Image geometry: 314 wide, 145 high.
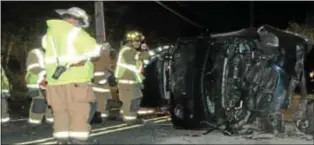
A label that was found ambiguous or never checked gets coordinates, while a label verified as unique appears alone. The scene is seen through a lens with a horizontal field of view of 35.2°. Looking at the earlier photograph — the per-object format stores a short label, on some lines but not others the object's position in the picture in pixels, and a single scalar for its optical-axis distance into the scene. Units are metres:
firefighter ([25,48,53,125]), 8.47
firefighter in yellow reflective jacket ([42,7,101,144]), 5.97
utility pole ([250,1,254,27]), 14.42
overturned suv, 6.92
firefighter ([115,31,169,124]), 8.78
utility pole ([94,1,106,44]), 10.39
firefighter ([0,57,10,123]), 8.84
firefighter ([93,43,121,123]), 9.12
